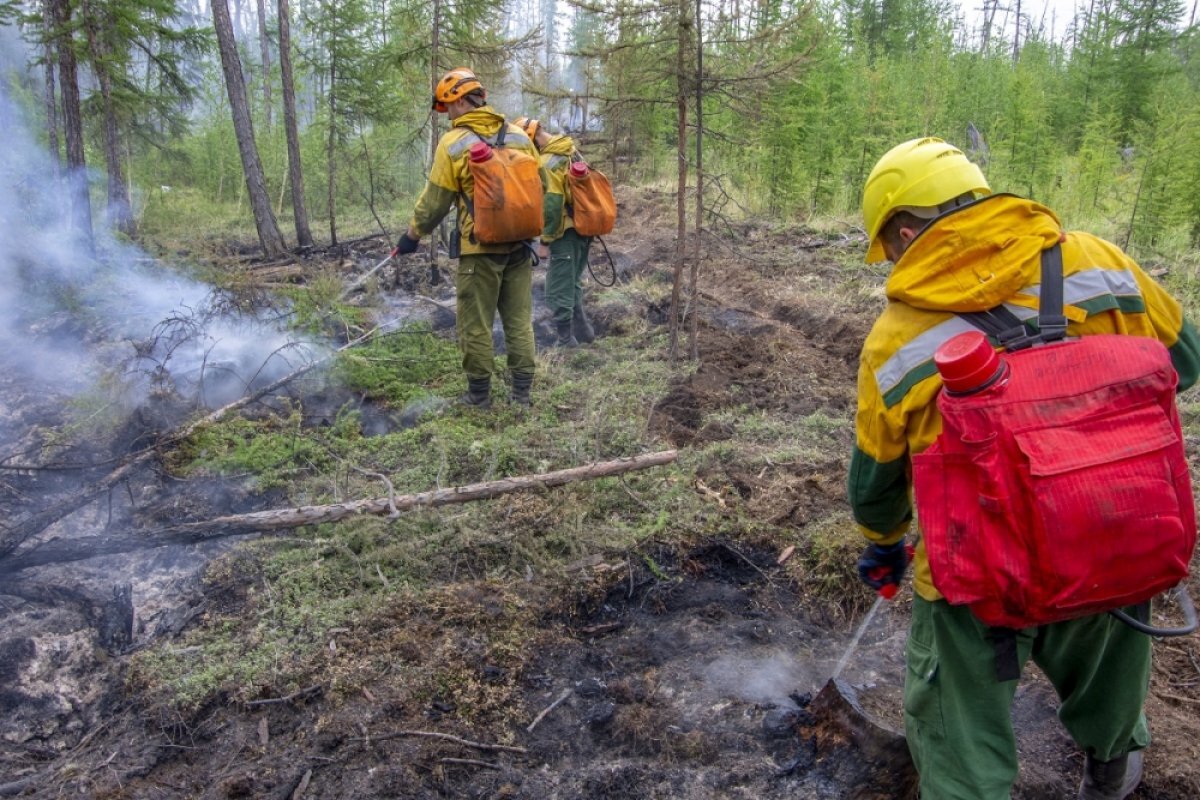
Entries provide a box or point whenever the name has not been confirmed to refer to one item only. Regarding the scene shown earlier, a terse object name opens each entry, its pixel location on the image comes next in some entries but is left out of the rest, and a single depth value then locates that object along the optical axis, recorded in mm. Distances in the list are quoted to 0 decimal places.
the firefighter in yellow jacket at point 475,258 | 5902
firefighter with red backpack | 1721
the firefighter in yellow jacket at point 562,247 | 7980
